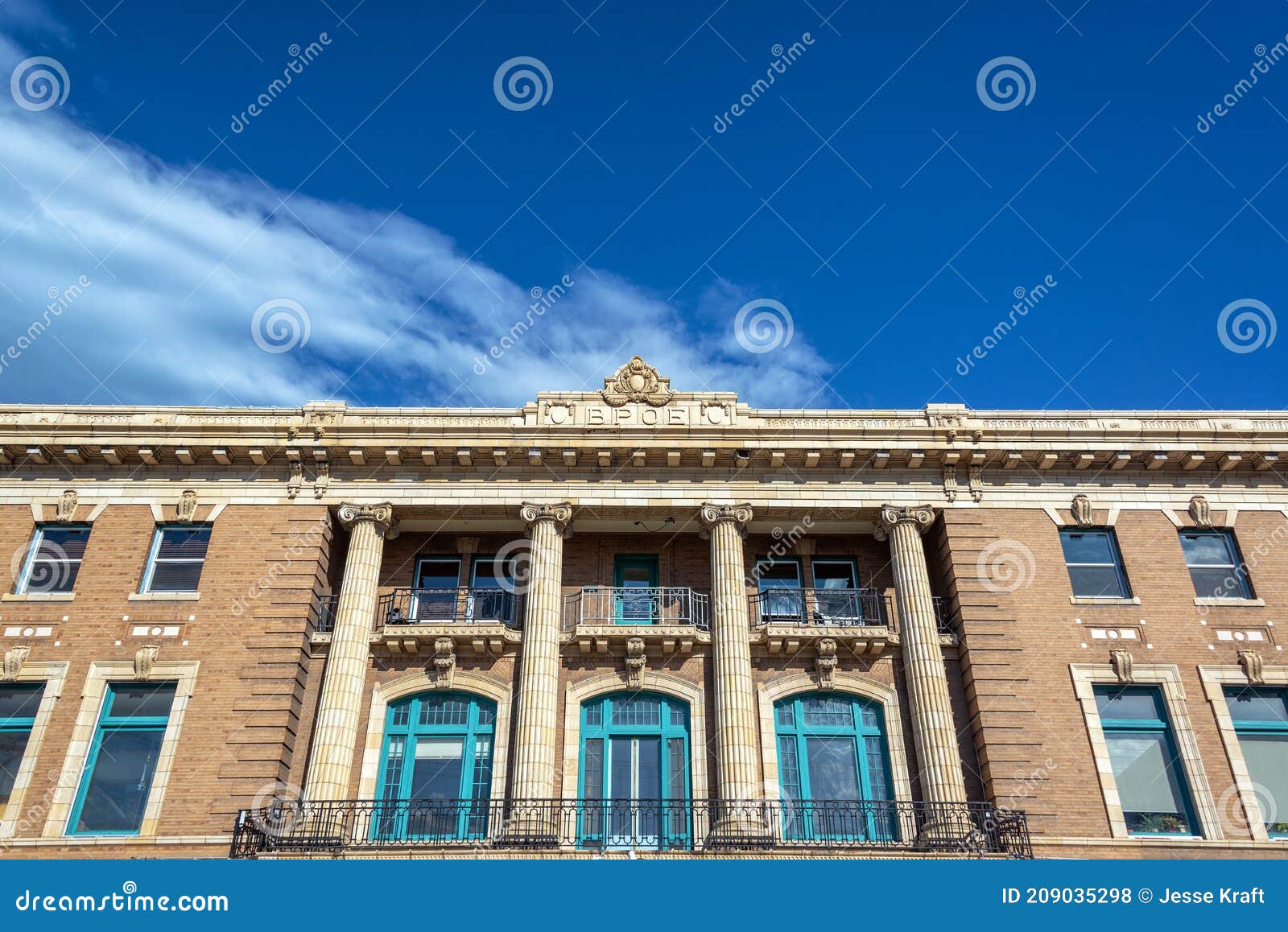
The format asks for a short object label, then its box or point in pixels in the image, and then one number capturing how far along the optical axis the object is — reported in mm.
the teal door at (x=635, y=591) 23266
